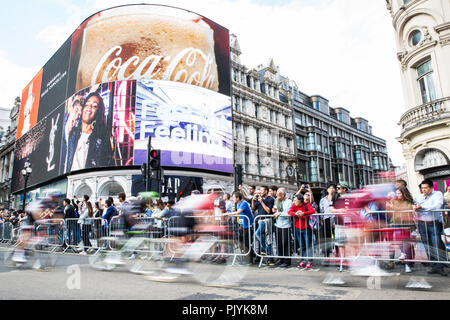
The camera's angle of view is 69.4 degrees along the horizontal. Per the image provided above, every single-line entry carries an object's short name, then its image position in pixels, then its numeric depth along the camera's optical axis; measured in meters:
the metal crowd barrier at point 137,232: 6.65
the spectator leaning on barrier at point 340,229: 6.23
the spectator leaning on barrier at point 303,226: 6.84
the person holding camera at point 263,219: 7.52
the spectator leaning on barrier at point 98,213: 10.86
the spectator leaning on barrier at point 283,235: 7.14
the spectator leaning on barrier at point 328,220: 6.81
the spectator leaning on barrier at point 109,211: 9.00
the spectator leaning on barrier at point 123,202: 6.91
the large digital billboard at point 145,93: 26.81
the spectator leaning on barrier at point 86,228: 10.11
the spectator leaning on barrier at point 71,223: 10.57
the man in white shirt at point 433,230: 5.62
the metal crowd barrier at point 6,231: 14.32
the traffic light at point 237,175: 13.27
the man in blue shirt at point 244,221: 7.51
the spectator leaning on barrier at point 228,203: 10.05
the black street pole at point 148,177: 10.20
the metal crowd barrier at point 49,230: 7.86
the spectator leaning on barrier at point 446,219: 5.70
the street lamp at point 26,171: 21.47
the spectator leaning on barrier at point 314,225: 6.89
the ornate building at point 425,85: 14.53
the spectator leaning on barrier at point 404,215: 5.45
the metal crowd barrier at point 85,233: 9.48
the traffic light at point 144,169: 10.43
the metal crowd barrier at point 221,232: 5.84
